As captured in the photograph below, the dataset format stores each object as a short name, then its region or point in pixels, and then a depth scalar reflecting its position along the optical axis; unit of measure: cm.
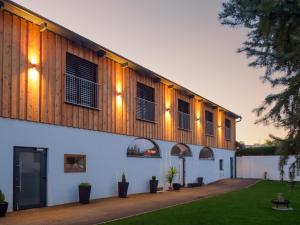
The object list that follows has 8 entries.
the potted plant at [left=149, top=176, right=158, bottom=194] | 1403
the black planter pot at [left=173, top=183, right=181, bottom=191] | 1525
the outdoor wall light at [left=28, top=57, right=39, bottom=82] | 916
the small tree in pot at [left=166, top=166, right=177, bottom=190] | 1518
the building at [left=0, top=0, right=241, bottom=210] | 867
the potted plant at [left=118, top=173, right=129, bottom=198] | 1199
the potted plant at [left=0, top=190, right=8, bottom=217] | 777
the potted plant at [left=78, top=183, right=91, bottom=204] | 1023
